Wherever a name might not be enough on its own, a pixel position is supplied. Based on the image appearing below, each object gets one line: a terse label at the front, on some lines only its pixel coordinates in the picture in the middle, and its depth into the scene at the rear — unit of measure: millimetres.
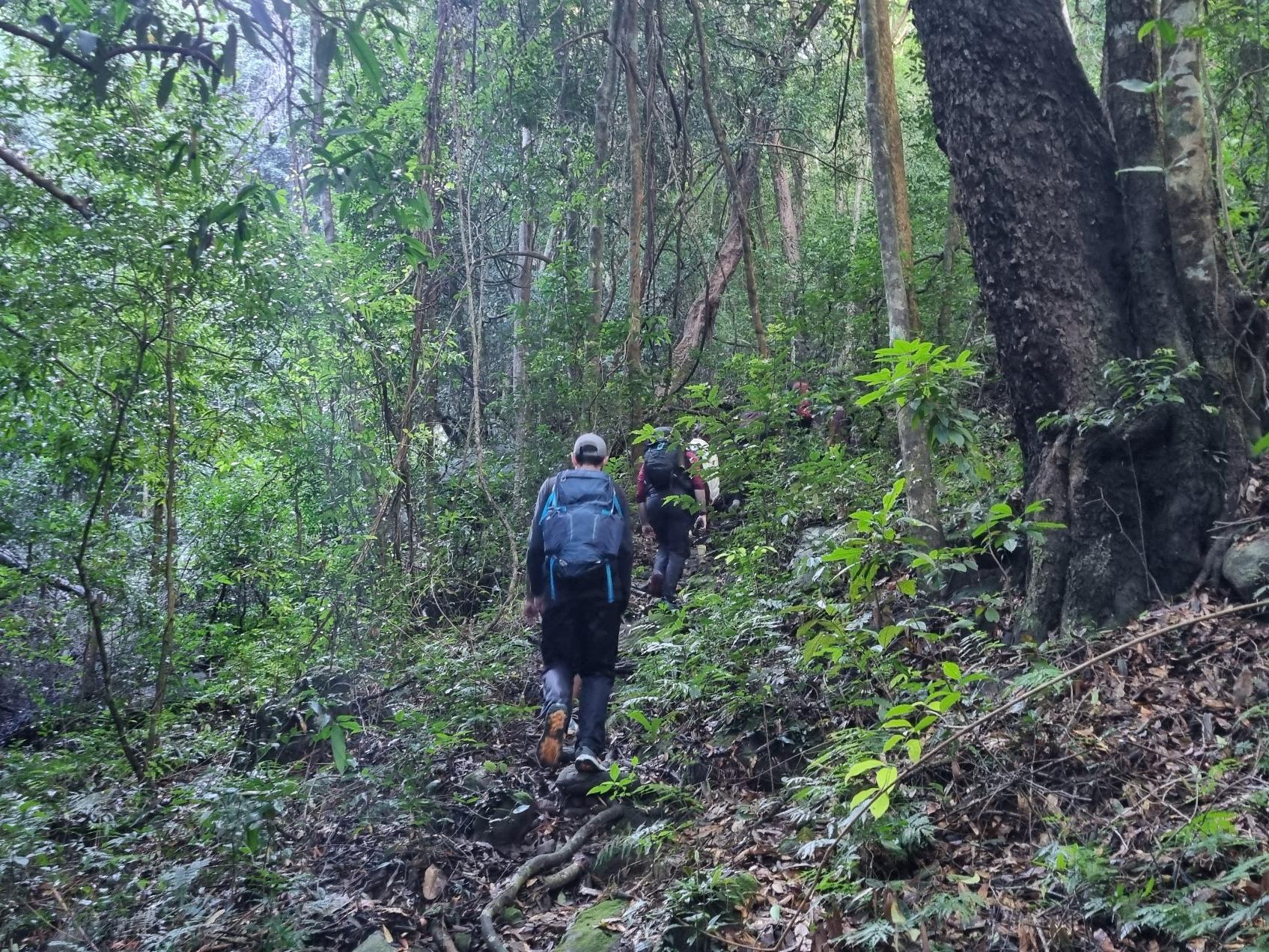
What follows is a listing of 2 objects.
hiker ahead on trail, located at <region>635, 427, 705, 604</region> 8672
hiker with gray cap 5781
